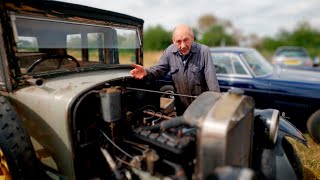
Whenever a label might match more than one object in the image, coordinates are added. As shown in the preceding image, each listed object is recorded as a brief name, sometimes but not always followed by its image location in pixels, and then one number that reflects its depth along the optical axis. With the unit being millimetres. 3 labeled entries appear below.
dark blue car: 4520
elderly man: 2990
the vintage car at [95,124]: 1897
